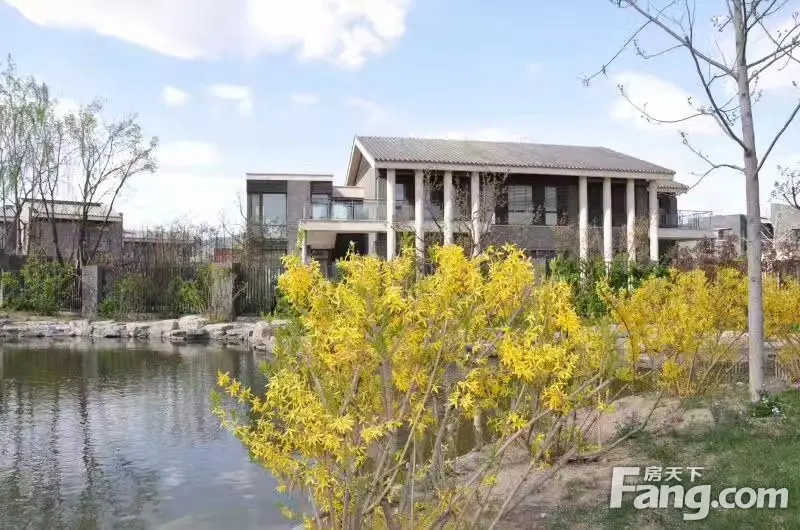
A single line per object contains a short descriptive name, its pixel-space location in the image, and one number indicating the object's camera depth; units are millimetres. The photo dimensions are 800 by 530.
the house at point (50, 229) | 26109
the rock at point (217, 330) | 17281
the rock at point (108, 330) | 17688
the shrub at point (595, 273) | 14797
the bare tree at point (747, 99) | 6141
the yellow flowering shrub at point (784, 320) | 7398
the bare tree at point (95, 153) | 25719
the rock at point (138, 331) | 17719
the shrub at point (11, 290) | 20484
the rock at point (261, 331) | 15430
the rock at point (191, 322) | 17669
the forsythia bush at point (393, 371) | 2871
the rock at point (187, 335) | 17031
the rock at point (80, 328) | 17953
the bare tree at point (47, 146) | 25234
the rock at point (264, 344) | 14516
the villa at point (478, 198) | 22766
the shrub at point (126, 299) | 19766
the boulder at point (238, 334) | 16891
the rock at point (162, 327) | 17609
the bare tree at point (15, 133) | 24766
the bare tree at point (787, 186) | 15562
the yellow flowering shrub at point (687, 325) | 5879
